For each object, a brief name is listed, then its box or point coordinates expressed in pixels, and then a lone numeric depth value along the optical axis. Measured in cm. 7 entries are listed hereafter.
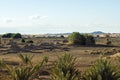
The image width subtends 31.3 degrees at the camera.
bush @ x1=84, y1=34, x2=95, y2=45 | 4993
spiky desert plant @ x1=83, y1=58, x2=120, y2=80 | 1027
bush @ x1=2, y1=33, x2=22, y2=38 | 8082
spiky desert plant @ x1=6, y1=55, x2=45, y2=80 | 1024
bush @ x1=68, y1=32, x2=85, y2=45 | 4794
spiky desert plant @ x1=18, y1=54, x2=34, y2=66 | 1964
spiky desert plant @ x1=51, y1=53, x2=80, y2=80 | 1026
